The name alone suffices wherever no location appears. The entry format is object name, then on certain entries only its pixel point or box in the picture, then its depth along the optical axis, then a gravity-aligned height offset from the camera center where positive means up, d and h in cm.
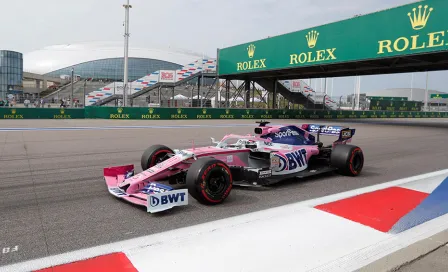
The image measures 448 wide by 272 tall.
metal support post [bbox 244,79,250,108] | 3456 +245
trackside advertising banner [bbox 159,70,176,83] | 3484 +394
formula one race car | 455 -79
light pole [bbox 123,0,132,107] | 2911 +733
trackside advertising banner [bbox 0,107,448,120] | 2261 +9
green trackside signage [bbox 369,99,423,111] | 5492 +280
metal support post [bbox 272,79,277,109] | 3668 +273
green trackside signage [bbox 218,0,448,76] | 1853 +536
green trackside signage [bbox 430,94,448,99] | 8799 +708
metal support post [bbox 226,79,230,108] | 3635 +321
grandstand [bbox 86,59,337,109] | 3450 +322
